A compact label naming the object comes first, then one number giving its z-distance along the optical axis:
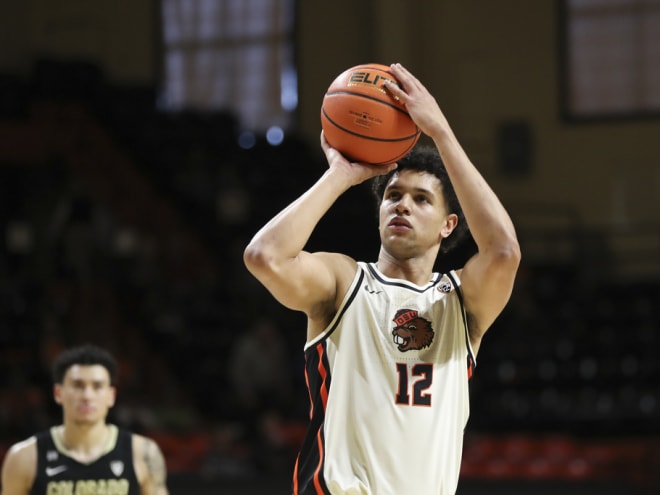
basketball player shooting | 6.07
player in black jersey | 9.74
